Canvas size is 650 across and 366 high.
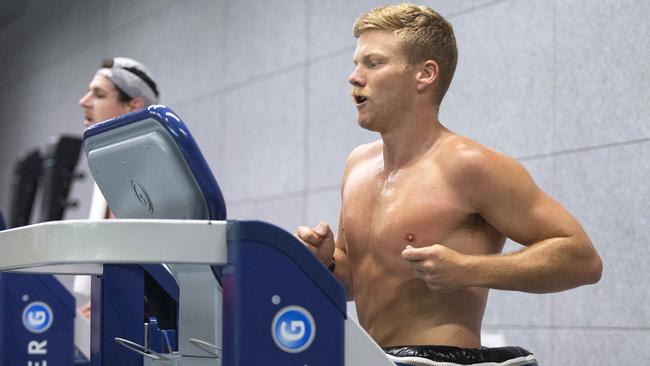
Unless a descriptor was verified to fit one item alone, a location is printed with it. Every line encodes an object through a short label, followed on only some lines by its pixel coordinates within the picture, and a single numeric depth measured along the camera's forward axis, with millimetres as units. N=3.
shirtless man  2878
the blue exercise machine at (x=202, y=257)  2498
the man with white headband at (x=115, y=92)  4340
